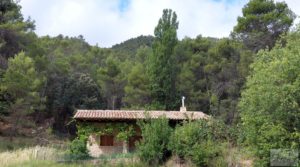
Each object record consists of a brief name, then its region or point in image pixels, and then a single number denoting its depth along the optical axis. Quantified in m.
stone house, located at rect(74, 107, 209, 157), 24.16
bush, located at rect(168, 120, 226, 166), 17.28
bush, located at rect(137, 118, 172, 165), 19.05
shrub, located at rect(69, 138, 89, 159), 20.57
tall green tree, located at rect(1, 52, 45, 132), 31.30
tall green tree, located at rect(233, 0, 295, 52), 31.70
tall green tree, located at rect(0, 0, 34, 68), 33.56
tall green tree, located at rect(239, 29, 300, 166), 12.38
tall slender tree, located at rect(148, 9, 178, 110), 38.19
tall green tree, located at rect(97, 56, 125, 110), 46.59
